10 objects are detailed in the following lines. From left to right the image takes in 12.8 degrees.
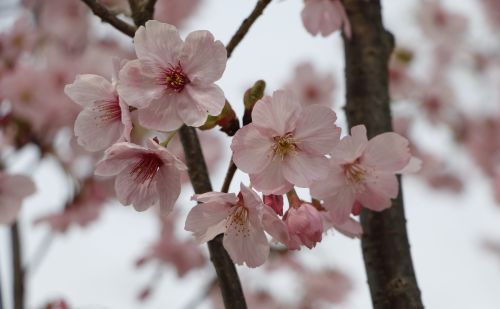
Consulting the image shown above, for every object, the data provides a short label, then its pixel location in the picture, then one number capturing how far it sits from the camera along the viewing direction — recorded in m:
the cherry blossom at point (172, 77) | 0.76
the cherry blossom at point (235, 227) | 0.77
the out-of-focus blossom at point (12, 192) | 0.95
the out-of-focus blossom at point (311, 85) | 2.77
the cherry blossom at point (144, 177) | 0.77
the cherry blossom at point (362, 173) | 0.78
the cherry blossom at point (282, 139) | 0.76
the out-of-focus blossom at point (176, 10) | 3.62
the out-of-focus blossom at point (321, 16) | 0.86
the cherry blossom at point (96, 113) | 0.78
